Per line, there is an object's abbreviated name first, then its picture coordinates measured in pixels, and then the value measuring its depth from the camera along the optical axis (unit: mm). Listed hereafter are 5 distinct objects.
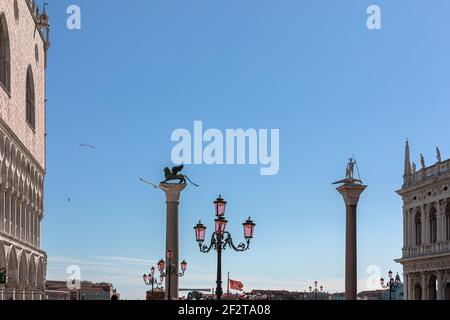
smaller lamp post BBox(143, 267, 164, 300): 49719
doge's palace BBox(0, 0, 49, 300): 39569
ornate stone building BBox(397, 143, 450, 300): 53281
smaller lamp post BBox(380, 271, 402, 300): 52819
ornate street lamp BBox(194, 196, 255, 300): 21656
